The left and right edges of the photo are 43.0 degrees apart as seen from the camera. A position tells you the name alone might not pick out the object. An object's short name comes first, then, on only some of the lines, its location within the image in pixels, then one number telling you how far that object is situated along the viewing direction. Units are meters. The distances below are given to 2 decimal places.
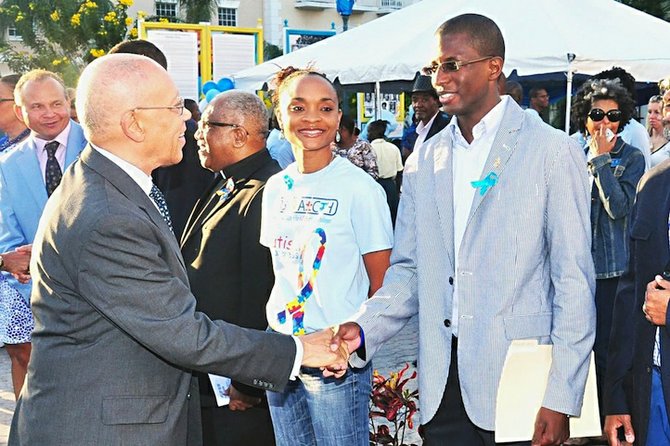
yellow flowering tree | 20.95
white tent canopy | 10.17
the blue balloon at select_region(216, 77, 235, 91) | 12.27
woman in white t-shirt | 3.55
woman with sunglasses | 5.16
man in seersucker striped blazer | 2.96
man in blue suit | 5.60
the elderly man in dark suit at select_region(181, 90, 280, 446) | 3.98
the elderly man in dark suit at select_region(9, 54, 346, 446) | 2.64
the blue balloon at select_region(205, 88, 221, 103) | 11.09
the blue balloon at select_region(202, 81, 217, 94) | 12.60
